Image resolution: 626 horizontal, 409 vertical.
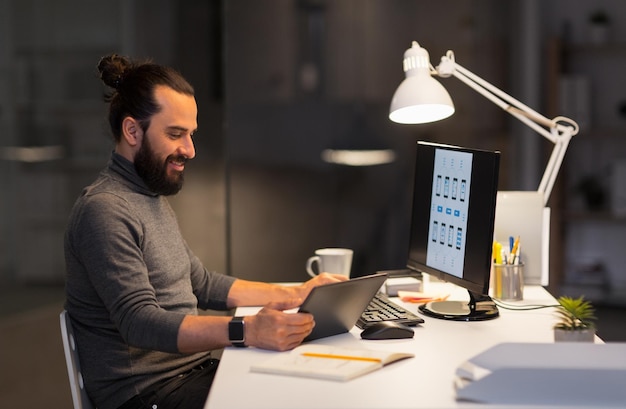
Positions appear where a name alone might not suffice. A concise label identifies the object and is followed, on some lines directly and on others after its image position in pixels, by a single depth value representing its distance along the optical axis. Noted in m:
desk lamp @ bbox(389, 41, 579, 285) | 2.30
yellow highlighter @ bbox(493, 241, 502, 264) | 2.28
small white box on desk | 2.39
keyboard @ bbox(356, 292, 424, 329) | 1.98
